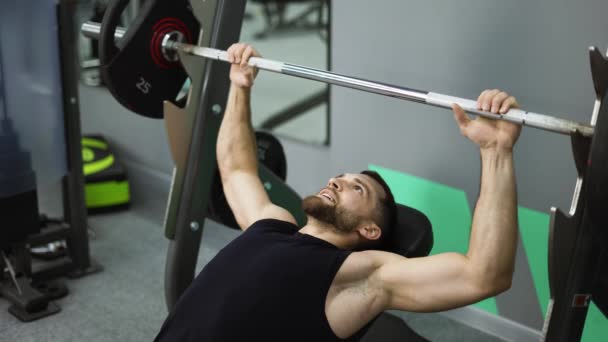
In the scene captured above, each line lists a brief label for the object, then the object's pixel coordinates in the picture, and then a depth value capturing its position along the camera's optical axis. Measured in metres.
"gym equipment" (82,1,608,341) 1.24
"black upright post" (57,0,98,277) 2.55
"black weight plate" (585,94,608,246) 1.09
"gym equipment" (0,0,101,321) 2.49
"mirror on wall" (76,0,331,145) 4.18
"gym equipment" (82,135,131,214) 3.39
